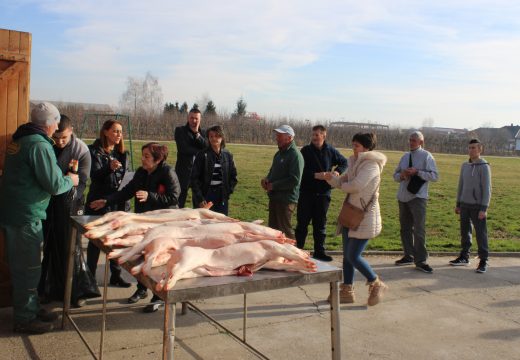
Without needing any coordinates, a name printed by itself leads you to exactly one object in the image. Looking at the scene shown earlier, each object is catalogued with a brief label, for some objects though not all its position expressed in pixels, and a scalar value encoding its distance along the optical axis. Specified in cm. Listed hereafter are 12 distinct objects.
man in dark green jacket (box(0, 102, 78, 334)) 437
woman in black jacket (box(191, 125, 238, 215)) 664
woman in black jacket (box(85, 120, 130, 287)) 591
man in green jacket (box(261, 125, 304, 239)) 740
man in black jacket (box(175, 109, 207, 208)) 781
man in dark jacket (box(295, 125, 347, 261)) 792
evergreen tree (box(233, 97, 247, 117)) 8088
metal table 269
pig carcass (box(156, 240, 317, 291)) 291
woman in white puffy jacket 564
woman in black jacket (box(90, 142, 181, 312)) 545
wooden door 516
